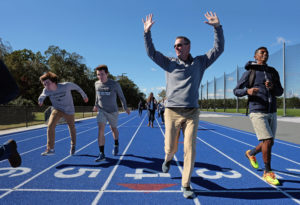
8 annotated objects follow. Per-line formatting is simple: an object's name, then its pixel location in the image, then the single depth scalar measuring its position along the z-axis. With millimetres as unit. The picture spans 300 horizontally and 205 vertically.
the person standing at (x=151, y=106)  13525
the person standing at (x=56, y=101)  4988
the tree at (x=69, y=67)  47334
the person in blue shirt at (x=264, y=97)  3459
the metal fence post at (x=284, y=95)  25653
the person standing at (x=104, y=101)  4836
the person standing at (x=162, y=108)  15216
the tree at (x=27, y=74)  38031
